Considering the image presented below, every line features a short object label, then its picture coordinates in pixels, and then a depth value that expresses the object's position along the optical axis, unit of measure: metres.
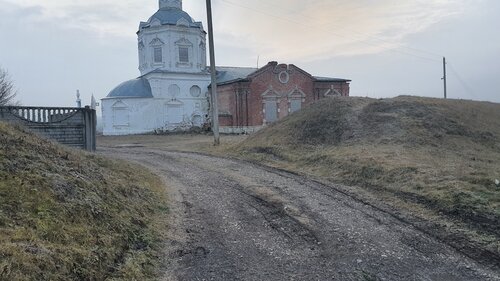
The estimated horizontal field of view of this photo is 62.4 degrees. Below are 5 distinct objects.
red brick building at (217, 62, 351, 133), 44.47
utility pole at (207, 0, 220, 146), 24.09
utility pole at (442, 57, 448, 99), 53.97
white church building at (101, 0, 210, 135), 47.06
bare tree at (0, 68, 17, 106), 40.20
